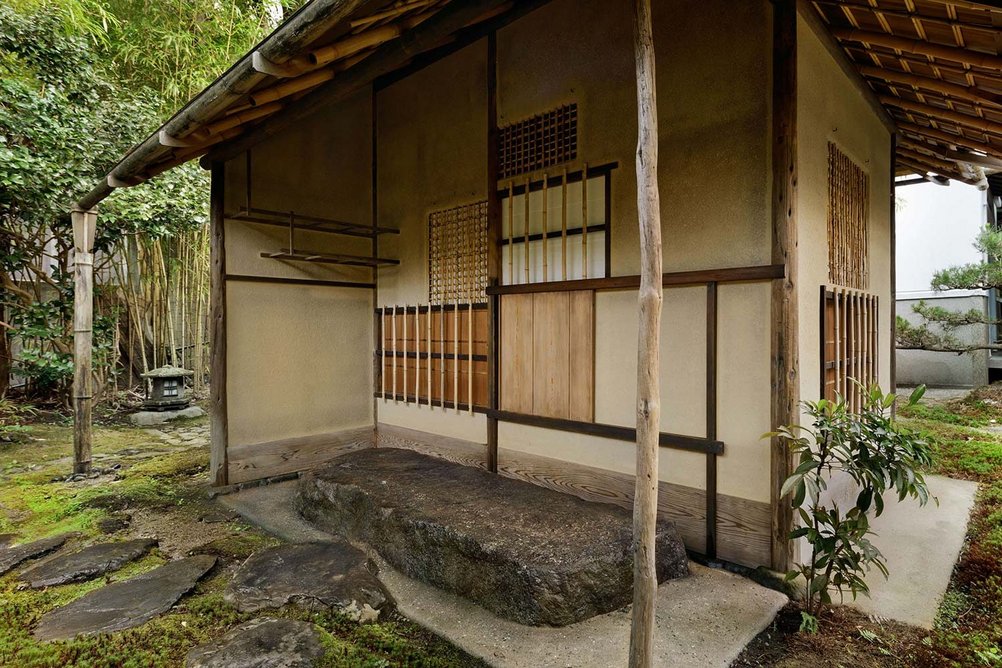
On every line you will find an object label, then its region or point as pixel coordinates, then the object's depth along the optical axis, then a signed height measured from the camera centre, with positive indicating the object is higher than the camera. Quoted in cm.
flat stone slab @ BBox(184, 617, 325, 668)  214 -136
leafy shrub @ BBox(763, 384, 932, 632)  227 -63
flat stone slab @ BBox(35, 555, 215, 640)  244 -137
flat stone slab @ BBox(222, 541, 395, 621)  261 -135
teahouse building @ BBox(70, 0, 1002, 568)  281 +82
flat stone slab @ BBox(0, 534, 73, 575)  309 -136
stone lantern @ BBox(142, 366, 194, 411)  731 -80
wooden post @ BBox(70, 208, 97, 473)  477 +5
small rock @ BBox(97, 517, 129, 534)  362 -136
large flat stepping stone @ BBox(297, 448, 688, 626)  238 -108
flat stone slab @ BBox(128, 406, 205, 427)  712 -116
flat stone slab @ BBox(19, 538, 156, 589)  292 -136
